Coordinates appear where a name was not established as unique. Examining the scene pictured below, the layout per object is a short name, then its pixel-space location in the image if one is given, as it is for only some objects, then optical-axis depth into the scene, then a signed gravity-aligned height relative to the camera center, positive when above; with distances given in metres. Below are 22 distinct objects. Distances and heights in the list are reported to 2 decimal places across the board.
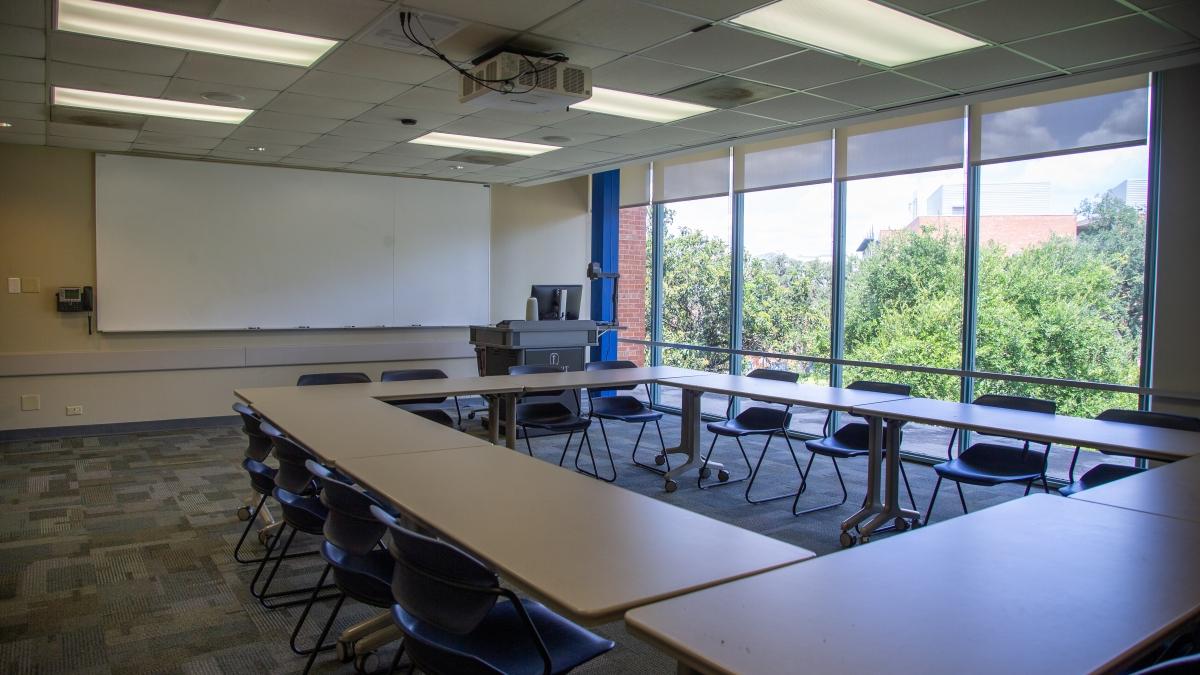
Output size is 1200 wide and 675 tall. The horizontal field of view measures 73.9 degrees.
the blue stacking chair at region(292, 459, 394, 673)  2.51 -0.74
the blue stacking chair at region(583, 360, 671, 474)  6.20 -0.79
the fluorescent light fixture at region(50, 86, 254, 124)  5.43 +1.43
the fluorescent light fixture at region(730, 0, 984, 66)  3.72 +1.41
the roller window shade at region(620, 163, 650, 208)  9.41 +1.51
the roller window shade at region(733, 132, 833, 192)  7.25 +1.44
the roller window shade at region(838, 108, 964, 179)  6.24 +1.40
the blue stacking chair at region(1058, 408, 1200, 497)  3.98 -0.76
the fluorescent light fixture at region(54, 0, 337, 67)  3.83 +1.41
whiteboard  7.52 +0.62
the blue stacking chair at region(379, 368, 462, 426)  5.79 -0.51
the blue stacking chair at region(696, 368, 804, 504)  5.69 -0.81
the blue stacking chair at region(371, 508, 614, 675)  1.90 -0.82
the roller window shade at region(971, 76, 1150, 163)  5.27 +1.37
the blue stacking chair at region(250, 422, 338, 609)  3.28 -0.83
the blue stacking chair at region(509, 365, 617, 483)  5.82 -0.80
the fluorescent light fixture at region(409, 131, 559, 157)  6.84 +1.48
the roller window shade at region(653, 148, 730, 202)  8.38 +1.49
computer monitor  8.09 +0.12
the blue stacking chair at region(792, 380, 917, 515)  5.03 -0.83
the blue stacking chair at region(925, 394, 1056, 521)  4.26 -0.83
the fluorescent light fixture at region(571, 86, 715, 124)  5.39 +1.45
